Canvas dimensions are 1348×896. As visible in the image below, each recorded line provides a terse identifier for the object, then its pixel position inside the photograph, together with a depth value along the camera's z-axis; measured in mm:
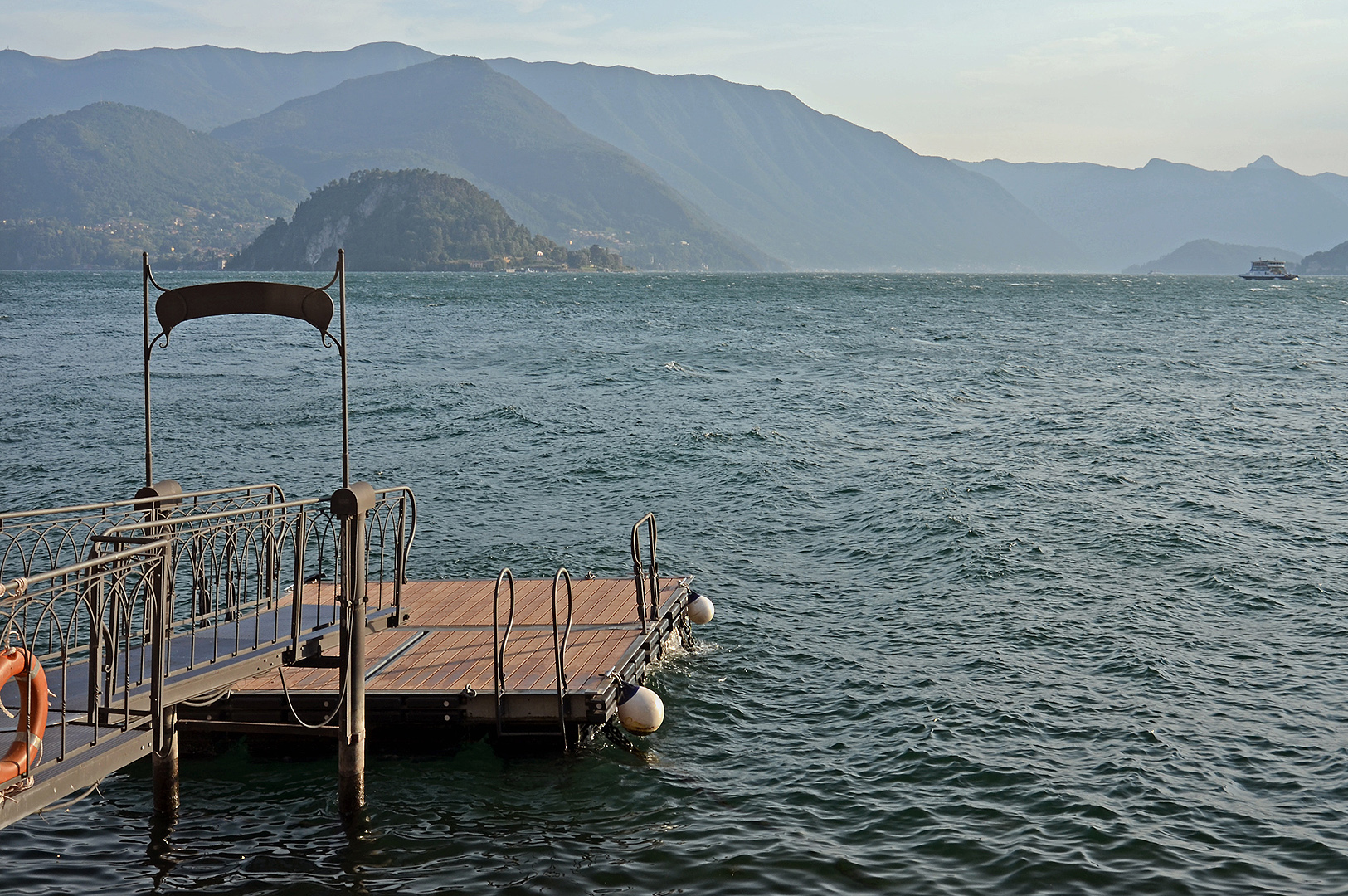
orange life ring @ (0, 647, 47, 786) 6918
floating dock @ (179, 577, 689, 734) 10508
